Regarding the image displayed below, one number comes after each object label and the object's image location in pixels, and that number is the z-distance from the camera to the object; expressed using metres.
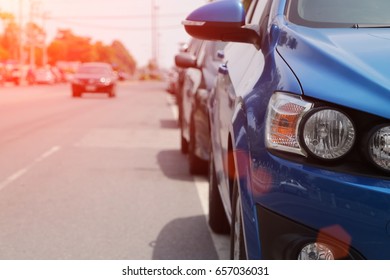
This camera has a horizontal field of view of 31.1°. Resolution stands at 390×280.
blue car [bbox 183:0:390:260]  2.45
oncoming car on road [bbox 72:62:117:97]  32.53
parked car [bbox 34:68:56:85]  64.44
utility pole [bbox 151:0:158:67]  111.65
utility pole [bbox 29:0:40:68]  81.19
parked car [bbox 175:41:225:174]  7.02
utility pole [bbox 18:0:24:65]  68.81
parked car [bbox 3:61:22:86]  58.22
